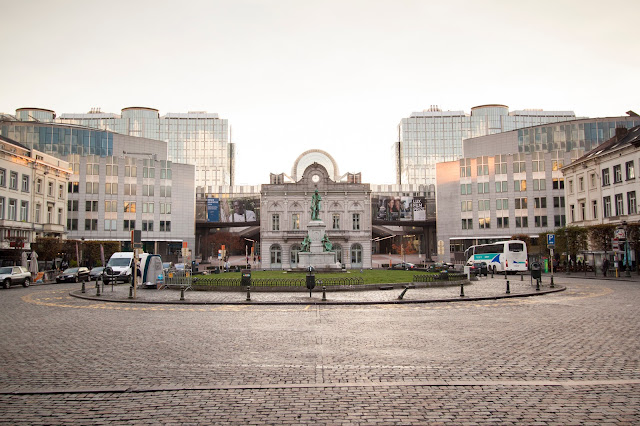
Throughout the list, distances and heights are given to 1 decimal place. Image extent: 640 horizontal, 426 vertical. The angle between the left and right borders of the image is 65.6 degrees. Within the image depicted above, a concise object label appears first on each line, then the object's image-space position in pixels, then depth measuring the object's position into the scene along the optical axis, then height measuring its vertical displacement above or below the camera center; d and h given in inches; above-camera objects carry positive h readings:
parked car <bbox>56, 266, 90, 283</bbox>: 1873.8 -106.8
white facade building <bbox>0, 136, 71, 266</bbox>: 2212.1 +254.4
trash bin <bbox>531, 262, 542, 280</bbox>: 1327.6 -75.9
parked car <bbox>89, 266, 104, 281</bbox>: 1881.5 -97.1
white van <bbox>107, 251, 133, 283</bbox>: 1739.7 -64.0
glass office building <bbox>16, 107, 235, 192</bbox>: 6633.9 +1526.0
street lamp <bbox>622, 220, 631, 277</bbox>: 1803.8 -4.2
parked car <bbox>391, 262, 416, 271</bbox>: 2646.4 -119.2
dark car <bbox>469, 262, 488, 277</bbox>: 2088.1 -106.0
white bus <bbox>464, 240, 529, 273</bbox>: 2267.5 -55.5
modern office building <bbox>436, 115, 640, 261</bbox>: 3582.7 +345.4
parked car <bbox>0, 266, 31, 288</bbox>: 1526.8 -88.5
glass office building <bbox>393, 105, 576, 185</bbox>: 6565.0 +1483.7
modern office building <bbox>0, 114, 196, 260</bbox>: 3565.5 +406.1
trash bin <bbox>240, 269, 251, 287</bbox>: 1213.7 -82.7
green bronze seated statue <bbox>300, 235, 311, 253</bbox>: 2171.5 +2.6
